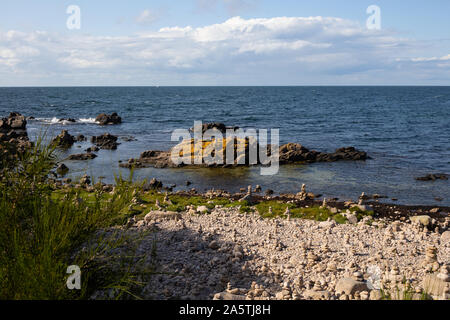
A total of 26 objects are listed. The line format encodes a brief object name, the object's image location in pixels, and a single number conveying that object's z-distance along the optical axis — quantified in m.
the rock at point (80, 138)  42.92
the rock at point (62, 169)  26.98
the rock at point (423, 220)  14.71
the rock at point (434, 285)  8.60
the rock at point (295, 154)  31.20
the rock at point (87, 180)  22.89
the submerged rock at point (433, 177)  25.39
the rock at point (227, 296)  8.41
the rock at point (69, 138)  38.80
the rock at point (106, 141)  37.99
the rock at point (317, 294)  8.83
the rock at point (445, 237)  13.13
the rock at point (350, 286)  8.91
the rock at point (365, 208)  16.69
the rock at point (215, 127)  47.69
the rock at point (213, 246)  11.77
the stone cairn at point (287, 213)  15.55
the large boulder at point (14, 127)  38.16
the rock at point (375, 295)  8.30
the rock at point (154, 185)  23.06
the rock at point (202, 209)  16.16
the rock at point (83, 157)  32.41
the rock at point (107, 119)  59.86
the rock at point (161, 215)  14.48
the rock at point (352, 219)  15.12
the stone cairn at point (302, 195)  19.88
